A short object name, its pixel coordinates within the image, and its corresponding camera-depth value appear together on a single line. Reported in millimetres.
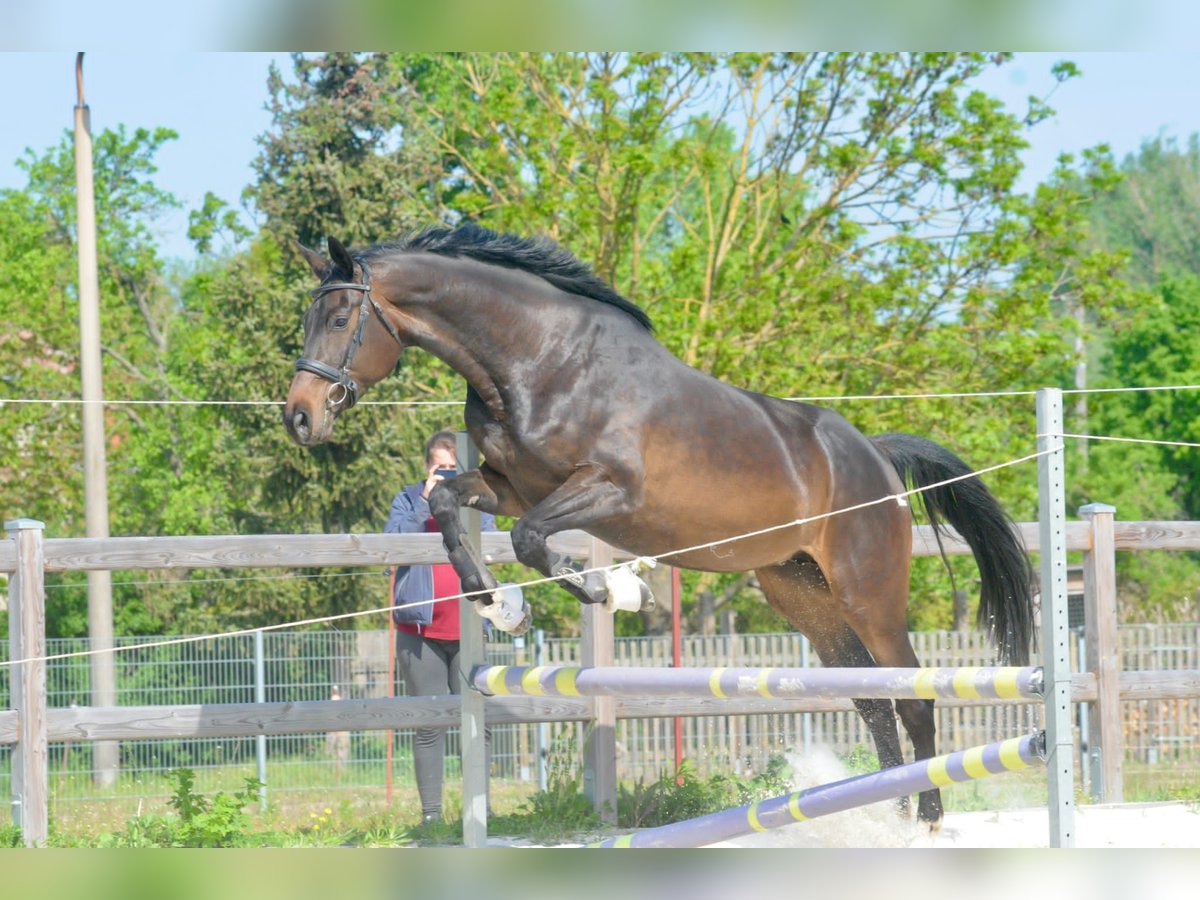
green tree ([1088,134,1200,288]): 83312
